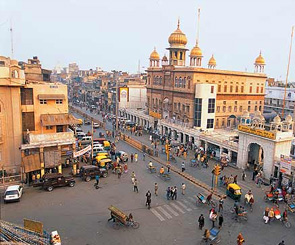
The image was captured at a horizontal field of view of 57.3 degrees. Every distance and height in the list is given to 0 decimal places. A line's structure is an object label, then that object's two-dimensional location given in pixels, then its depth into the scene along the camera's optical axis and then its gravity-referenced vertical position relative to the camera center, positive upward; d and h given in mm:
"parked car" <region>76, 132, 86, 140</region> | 41781 -8571
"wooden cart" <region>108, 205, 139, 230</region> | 17920 -9246
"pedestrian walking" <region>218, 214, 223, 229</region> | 18128 -9193
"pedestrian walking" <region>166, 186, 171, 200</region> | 22500 -9222
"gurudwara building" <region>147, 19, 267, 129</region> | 44000 -1429
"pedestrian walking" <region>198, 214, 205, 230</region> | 17891 -9156
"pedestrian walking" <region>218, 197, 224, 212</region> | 20375 -9200
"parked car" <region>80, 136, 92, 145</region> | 39128 -8637
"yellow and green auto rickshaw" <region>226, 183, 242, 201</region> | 22428 -9054
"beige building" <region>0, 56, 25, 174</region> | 26438 -3558
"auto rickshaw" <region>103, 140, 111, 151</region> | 38656 -9208
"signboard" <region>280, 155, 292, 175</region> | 24755 -7403
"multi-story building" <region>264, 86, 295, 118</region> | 57156 -3546
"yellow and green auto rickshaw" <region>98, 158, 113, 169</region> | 29469 -9013
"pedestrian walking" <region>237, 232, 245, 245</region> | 15631 -9024
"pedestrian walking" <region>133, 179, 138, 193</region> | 24000 -9315
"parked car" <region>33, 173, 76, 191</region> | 23881 -9058
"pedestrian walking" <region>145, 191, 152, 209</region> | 20938 -9115
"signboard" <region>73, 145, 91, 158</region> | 27770 -7414
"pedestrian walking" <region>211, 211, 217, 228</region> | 18408 -9115
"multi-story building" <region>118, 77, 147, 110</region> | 67188 -3725
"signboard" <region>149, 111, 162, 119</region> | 50997 -6295
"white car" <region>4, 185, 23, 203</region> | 21156 -9011
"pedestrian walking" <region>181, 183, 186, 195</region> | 23734 -9344
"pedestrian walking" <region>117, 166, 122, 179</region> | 27775 -9293
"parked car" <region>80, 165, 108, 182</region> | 26516 -9061
